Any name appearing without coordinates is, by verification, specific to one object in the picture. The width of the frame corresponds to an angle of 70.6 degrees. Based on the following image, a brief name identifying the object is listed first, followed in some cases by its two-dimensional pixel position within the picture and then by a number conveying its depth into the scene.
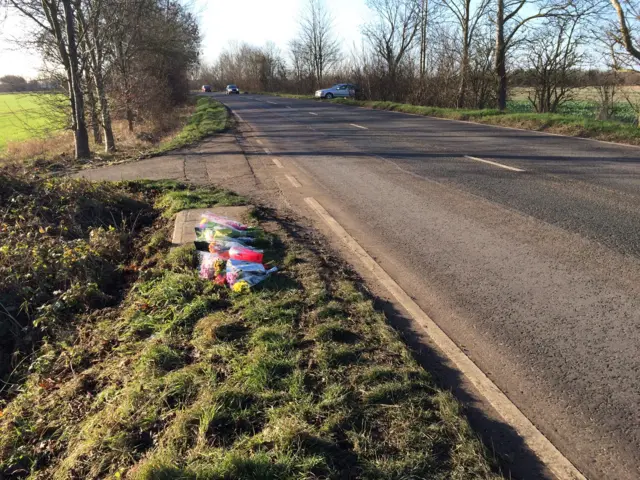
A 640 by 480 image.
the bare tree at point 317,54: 57.72
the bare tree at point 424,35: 30.17
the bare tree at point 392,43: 36.00
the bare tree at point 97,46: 14.77
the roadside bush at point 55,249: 4.23
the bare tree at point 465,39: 23.97
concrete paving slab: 5.36
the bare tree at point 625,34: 14.05
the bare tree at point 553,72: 21.52
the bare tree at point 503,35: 19.63
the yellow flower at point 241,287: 3.97
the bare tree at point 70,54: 12.62
